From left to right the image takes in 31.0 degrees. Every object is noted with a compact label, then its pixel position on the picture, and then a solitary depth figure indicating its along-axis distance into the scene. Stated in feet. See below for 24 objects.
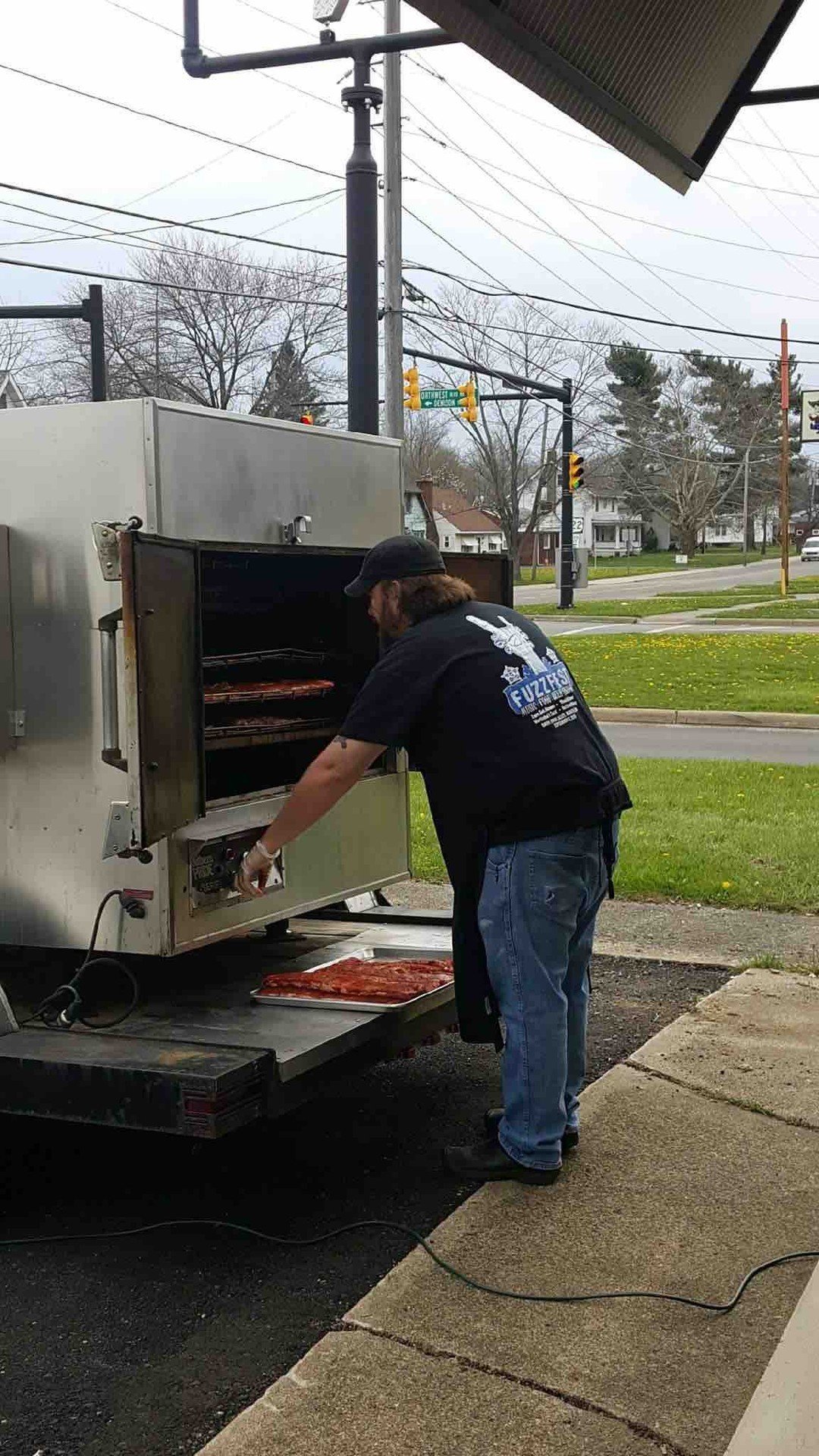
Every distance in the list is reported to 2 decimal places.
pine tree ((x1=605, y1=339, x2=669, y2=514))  243.40
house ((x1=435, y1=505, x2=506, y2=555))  287.07
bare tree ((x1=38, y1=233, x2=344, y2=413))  131.75
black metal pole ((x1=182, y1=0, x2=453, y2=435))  31.58
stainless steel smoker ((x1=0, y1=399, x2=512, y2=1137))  12.42
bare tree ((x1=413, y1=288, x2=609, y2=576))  199.72
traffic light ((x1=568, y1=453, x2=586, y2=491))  119.84
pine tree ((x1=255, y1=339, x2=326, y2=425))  144.36
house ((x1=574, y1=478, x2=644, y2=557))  339.36
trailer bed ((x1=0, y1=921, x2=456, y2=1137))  11.99
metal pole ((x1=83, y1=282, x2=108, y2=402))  34.37
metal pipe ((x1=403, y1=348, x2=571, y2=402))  83.61
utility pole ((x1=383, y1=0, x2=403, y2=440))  57.11
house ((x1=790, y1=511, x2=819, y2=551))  329.83
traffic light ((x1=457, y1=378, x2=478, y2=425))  85.79
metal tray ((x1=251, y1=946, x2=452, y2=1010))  14.37
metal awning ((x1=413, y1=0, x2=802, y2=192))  12.64
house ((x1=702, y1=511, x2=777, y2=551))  350.64
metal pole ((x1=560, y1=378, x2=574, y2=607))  120.57
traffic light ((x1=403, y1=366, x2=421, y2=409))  84.74
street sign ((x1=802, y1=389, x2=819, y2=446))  129.08
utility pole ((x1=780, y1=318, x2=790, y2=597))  135.23
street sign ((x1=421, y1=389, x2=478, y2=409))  82.12
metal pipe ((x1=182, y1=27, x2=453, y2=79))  32.14
